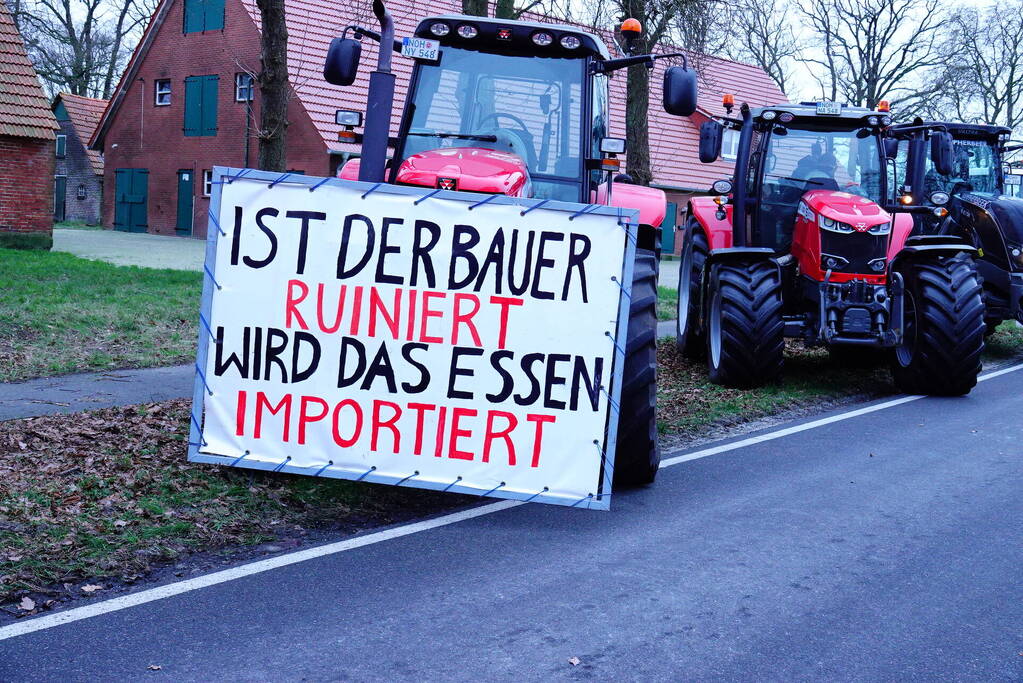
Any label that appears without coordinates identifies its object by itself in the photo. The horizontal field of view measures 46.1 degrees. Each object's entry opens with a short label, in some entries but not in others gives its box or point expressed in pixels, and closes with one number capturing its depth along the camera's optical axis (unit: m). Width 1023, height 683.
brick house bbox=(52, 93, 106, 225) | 51.09
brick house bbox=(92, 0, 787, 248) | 31.81
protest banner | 6.26
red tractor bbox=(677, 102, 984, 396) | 11.11
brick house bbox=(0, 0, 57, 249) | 24.28
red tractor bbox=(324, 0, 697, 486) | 7.97
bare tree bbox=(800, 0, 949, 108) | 48.25
